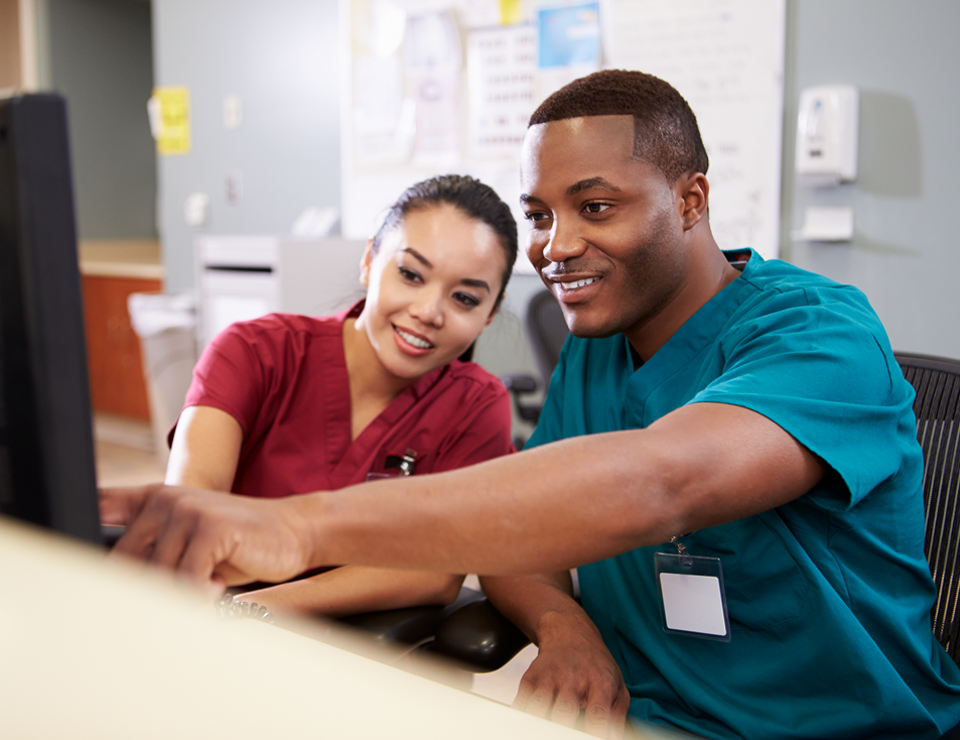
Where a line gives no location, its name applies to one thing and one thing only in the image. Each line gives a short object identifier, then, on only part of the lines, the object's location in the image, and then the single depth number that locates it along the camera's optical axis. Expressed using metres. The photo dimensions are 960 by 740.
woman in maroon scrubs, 1.12
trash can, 3.42
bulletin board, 2.44
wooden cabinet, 4.30
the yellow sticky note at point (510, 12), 2.88
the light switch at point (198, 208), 3.99
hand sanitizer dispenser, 2.23
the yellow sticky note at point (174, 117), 4.04
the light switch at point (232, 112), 3.81
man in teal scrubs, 0.52
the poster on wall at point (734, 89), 2.40
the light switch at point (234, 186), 3.84
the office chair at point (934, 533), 0.89
